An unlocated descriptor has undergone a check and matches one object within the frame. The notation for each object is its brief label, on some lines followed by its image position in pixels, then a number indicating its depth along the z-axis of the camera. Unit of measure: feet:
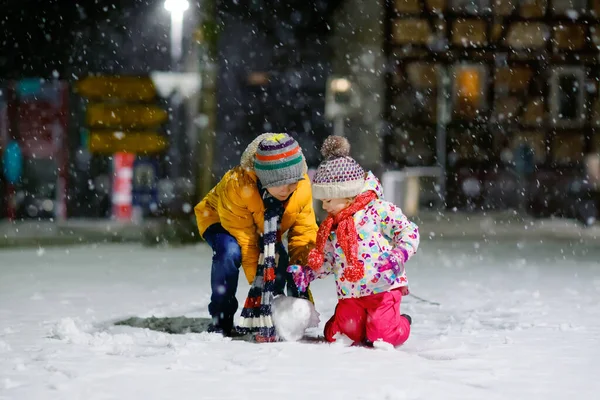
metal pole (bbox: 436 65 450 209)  73.87
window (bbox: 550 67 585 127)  74.95
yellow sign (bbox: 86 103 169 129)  52.87
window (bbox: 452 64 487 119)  75.36
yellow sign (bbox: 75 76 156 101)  60.85
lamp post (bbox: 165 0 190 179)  58.39
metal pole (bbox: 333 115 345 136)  65.56
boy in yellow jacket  16.15
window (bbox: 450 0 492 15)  74.79
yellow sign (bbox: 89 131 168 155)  50.85
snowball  16.03
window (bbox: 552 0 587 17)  75.56
